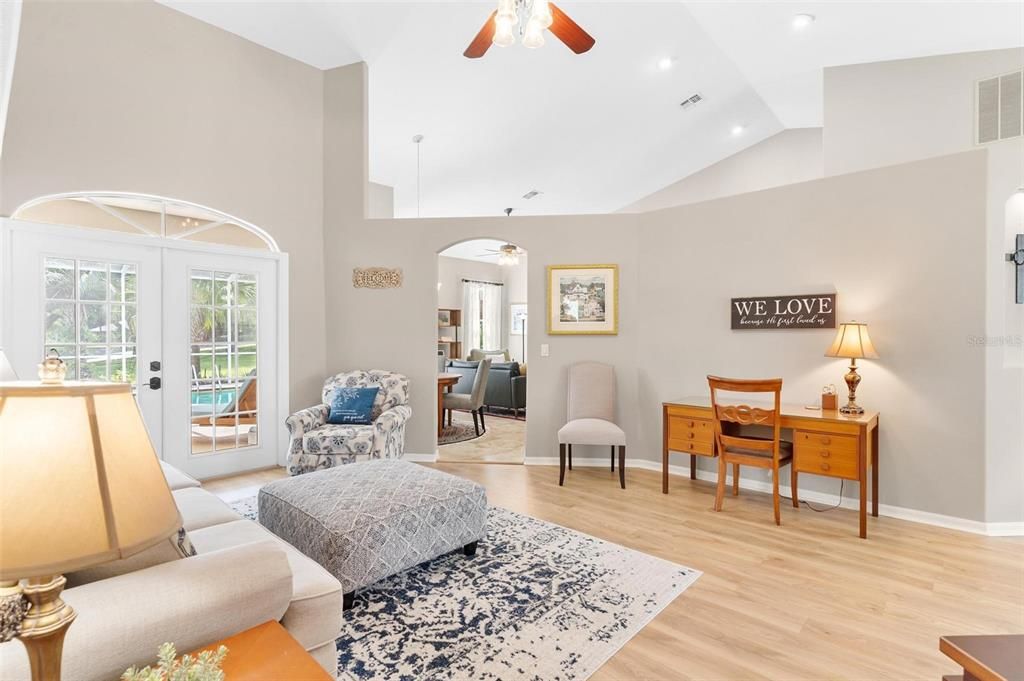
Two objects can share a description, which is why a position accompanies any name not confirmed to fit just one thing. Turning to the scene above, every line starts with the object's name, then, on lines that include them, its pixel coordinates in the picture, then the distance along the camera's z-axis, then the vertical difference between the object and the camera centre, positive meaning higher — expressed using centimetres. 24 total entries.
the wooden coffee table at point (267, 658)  107 -73
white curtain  1079 +47
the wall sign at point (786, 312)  378 +20
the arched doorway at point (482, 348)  603 -24
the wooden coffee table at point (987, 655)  117 -78
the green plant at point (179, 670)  83 -57
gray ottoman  228 -89
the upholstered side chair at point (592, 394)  457 -53
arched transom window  349 +93
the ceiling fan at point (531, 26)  247 +165
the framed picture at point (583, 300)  481 +36
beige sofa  101 -63
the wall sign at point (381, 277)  494 +59
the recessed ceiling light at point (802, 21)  396 +254
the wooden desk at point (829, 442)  315 -71
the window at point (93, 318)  351 +14
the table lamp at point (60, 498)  66 -23
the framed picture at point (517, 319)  1153 +41
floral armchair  388 -81
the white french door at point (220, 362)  412 -23
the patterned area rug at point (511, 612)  195 -126
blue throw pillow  429 -61
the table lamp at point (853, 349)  339 -8
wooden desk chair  334 -72
